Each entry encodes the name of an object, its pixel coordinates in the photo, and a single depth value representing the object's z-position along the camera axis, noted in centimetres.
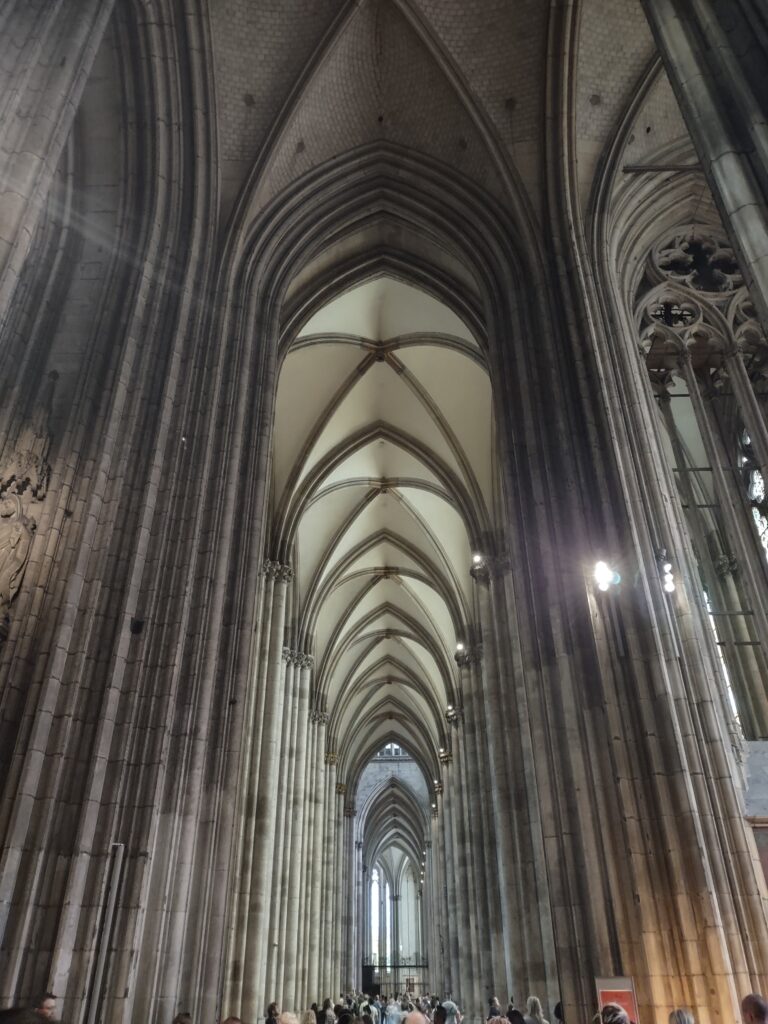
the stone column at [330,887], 2531
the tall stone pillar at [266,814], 1215
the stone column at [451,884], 2386
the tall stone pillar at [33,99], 504
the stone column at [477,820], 1866
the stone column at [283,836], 1614
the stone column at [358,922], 3347
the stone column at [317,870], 2120
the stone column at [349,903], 3054
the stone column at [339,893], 2741
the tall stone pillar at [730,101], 473
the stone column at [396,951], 4504
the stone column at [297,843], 1753
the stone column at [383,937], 4700
